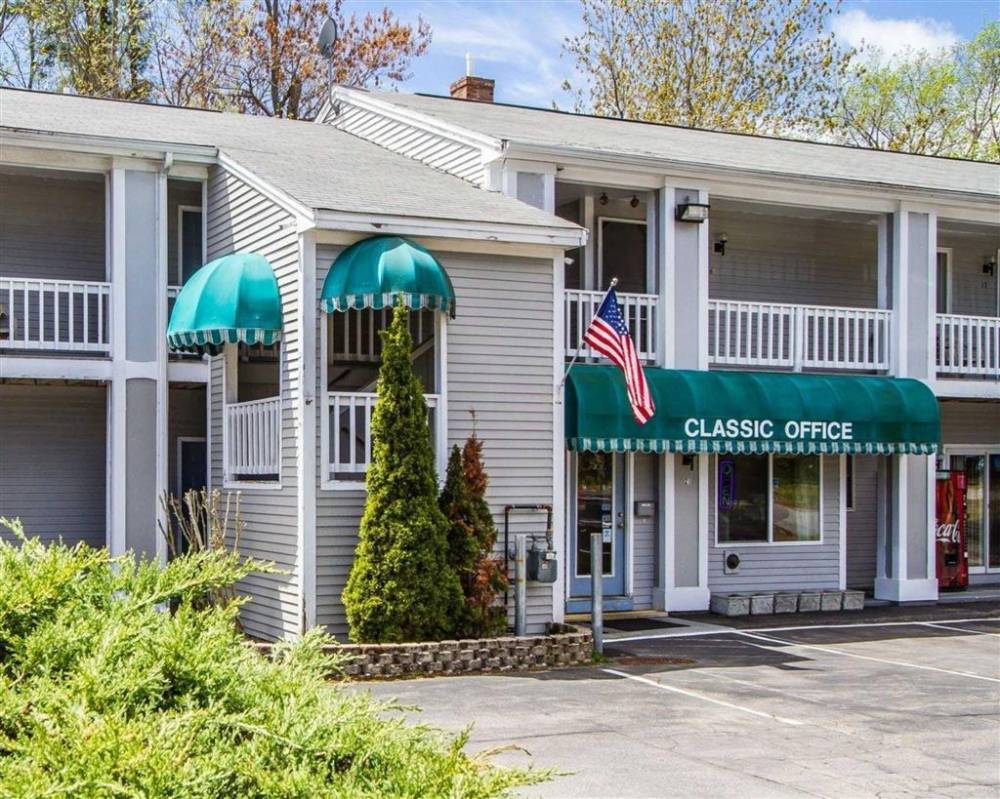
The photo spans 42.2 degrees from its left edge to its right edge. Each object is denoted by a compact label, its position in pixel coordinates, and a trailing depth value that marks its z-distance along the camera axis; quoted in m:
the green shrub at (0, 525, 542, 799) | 4.74
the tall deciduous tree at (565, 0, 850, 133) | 33.12
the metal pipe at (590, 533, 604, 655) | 13.80
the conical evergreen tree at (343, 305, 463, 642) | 12.70
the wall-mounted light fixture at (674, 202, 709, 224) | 17.36
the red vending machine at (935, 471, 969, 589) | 20.33
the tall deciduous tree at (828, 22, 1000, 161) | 39.84
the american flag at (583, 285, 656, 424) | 14.48
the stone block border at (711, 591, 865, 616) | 17.52
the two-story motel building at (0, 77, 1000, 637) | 13.86
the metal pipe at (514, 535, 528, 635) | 13.73
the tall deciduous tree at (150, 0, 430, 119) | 32.09
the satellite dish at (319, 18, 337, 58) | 22.34
